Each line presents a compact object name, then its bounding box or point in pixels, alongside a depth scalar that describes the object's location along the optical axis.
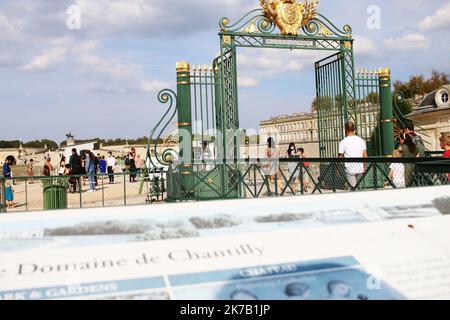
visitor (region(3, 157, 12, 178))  13.66
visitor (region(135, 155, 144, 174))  20.09
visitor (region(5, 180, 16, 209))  12.27
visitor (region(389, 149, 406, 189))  8.13
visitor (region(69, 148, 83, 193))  15.33
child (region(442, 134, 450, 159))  7.34
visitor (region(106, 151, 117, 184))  20.67
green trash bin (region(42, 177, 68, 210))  9.55
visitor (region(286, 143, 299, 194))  12.63
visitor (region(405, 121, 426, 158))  9.02
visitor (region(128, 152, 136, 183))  18.62
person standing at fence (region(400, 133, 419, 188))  8.80
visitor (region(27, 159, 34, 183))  22.37
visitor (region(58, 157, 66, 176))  18.88
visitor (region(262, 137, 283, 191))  10.15
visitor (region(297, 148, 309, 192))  11.75
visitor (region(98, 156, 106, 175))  21.59
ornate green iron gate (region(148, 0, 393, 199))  9.89
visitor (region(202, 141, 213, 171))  9.70
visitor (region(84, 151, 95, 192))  17.15
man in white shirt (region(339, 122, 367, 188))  8.17
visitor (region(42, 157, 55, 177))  16.44
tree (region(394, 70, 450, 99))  48.84
